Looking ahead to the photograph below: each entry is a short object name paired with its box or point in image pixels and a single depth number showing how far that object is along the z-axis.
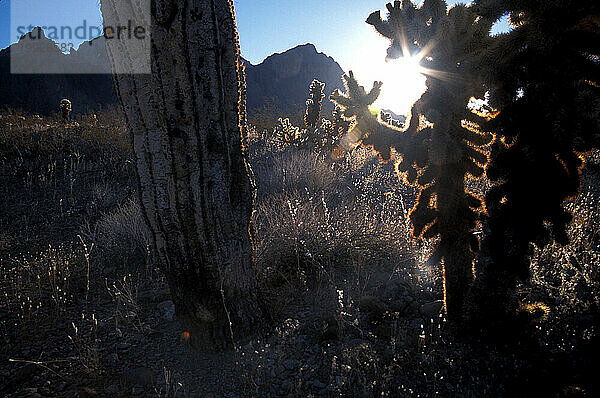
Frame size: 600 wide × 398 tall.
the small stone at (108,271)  3.68
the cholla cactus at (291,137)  10.46
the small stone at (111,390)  1.99
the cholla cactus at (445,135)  2.07
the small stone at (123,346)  2.45
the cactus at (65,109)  15.45
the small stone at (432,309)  2.67
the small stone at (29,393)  1.91
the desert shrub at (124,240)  4.02
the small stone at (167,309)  2.83
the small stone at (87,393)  1.93
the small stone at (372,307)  2.68
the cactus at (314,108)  11.65
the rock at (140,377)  2.07
